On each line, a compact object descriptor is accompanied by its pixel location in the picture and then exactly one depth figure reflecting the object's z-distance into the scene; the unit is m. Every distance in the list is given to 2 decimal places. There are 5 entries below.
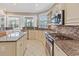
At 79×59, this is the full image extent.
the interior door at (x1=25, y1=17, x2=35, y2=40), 2.89
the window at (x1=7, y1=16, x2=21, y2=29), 2.40
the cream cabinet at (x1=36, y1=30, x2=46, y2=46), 2.63
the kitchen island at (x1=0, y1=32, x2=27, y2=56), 0.97
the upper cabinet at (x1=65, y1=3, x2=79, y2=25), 1.11
